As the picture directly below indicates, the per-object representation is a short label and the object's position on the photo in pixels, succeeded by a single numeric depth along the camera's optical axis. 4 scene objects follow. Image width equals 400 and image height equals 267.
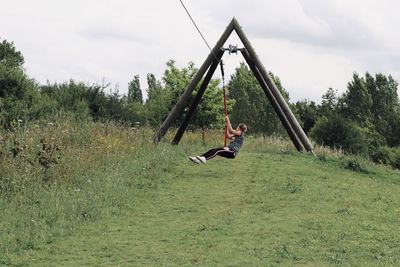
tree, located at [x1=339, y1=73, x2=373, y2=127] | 65.88
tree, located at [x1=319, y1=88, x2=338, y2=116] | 69.22
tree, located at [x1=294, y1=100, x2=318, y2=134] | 69.38
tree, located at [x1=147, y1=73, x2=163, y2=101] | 33.47
